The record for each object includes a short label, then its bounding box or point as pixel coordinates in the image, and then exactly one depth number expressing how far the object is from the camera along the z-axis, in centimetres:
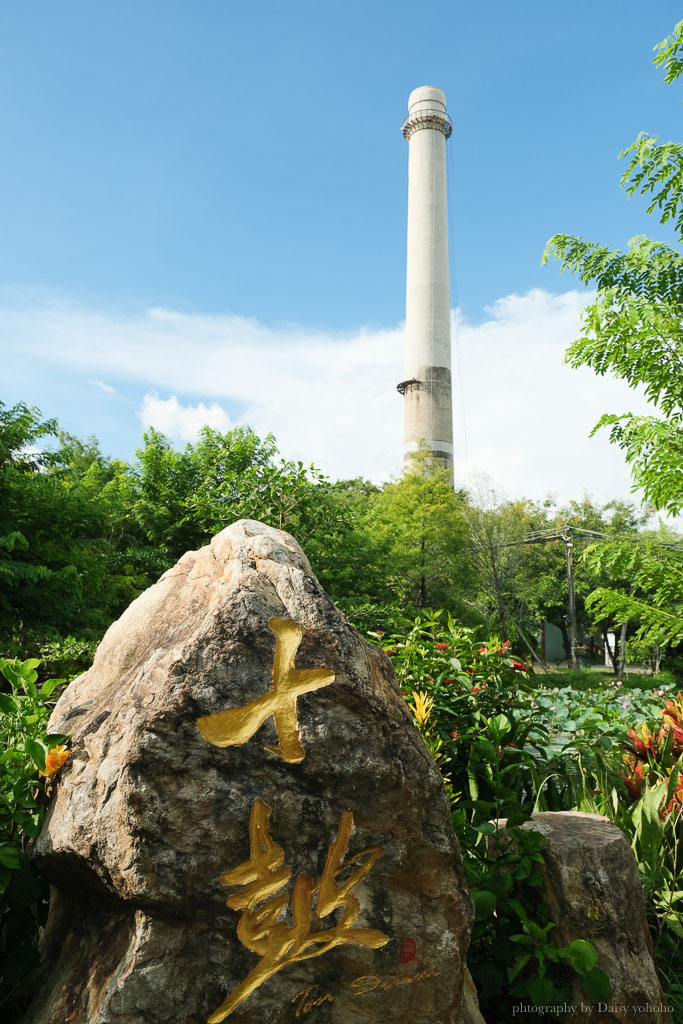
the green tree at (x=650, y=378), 536
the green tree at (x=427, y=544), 1593
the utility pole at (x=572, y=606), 2359
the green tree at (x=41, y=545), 820
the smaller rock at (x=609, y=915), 257
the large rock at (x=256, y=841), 171
